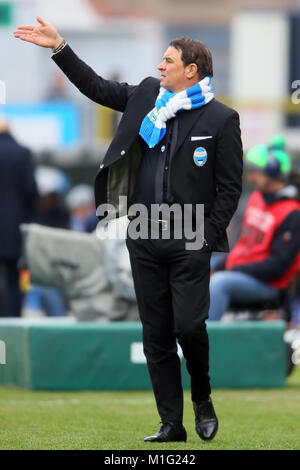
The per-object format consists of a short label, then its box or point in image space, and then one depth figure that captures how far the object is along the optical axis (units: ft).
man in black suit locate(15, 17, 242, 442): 38.83
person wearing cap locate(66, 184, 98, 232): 93.29
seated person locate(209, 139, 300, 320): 58.39
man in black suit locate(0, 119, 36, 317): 72.43
